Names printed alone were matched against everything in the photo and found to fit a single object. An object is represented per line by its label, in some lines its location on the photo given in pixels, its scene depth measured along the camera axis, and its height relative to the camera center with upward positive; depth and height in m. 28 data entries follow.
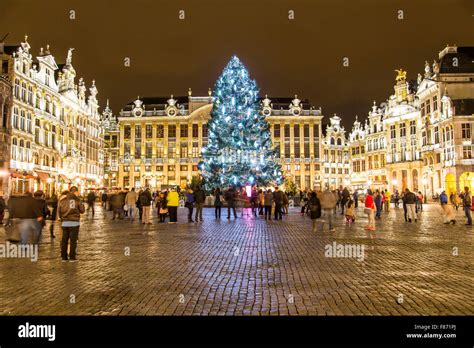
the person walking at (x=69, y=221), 10.27 -0.59
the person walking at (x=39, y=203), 10.56 -0.15
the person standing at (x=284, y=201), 27.07 -0.50
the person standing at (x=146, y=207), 21.69 -0.59
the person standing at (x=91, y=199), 29.40 -0.20
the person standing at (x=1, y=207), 20.47 -0.45
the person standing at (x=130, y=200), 24.67 -0.26
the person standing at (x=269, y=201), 24.92 -0.43
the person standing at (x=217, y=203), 25.41 -0.51
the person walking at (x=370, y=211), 17.53 -0.77
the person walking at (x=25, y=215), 10.28 -0.42
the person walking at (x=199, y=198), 23.03 -0.19
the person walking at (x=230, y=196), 26.08 -0.12
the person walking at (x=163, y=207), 23.52 -0.65
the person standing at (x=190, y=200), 23.60 -0.31
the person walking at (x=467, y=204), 20.56 -0.65
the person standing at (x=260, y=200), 28.86 -0.42
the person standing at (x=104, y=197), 39.53 -0.15
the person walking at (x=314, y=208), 17.39 -0.60
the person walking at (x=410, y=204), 21.59 -0.62
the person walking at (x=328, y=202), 17.88 -0.38
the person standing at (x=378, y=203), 26.14 -0.66
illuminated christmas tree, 38.72 +4.96
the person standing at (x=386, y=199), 34.49 -0.57
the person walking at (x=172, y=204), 22.76 -0.47
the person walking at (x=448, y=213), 20.47 -1.04
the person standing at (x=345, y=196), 26.65 -0.23
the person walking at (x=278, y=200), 24.66 -0.38
